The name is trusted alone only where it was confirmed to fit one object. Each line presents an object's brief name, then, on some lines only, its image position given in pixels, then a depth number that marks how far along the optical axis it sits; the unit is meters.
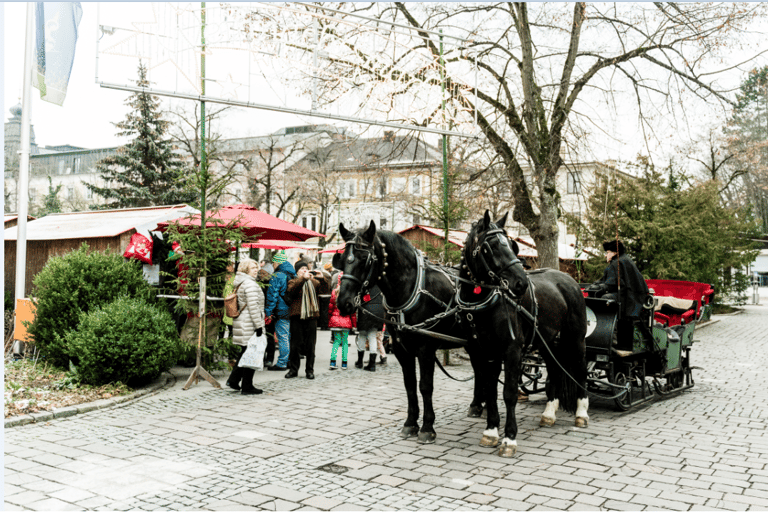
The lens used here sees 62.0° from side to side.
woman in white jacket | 8.58
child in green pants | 10.79
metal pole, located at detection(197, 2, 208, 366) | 8.45
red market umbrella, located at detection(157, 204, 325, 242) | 9.57
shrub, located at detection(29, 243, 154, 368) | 9.30
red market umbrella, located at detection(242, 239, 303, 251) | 14.40
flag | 11.16
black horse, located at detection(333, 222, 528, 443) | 6.13
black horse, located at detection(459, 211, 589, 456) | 6.00
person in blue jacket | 10.29
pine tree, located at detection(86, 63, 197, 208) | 27.77
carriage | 7.83
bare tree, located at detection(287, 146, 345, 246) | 43.75
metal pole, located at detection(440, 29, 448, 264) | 11.41
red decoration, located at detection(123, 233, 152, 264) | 10.42
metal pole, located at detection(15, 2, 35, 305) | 10.95
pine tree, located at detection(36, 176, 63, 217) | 41.89
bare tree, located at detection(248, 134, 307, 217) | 41.47
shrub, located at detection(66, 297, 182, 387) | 8.35
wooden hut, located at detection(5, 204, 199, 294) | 12.18
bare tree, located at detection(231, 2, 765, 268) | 11.12
